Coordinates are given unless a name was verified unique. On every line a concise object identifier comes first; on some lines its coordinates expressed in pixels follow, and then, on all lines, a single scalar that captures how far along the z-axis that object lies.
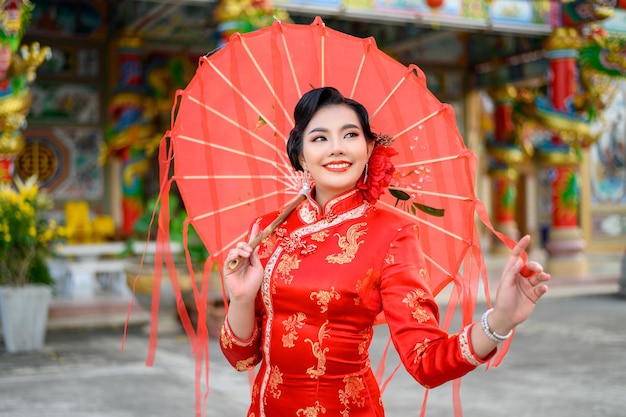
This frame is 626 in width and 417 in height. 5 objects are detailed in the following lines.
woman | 2.14
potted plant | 7.57
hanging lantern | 11.58
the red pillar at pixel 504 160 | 16.23
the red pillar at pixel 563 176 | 12.90
